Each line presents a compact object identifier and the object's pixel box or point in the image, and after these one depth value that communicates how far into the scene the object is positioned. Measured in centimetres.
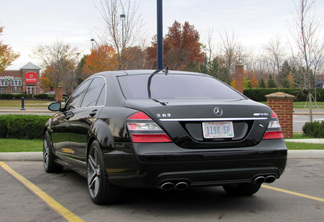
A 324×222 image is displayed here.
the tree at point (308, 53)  1465
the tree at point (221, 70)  3553
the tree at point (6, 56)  4118
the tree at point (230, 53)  3419
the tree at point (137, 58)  2717
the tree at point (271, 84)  5772
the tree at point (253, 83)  7000
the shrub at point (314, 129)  1280
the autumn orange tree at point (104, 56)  2072
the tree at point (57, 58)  5506
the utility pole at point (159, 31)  1198
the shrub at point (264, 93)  4481
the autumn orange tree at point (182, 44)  5556
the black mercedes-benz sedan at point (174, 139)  407
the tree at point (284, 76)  5622
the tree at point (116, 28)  1745
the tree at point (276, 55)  5164
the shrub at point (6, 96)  5319
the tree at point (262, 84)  5863
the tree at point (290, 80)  5539
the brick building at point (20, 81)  10144
